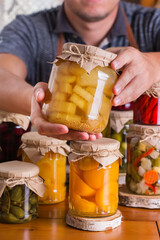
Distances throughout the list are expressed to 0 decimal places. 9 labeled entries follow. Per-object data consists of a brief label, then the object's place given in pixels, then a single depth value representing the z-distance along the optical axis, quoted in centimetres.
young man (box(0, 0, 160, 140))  144
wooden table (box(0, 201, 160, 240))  75
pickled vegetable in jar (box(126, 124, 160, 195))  91
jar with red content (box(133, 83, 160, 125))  92
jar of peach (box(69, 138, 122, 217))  79
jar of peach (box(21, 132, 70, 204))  91
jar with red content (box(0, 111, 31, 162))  101
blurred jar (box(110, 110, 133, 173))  109
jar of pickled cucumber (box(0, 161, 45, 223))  79
